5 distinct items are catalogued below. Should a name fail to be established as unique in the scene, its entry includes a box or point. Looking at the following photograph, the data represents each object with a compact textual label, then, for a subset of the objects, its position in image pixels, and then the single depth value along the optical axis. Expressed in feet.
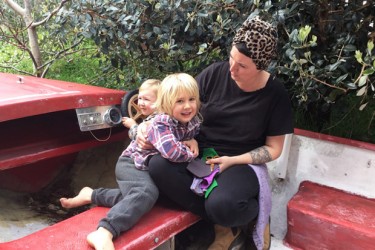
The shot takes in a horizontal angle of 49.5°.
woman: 6.33
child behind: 7.48
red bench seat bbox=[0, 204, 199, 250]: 5.28
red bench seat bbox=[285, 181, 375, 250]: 6.48
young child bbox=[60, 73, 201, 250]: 6.14
